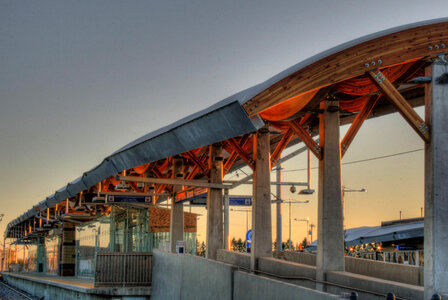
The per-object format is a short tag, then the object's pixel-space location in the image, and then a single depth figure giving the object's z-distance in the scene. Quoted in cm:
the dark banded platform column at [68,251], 6359
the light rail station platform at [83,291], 2564
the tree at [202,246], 9764
